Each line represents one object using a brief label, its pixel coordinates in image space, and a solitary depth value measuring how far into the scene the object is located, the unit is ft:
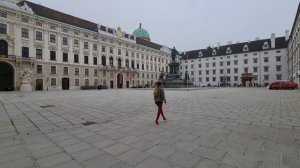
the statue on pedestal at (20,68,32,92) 107.04
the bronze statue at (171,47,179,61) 125.70
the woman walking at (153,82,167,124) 19.71
